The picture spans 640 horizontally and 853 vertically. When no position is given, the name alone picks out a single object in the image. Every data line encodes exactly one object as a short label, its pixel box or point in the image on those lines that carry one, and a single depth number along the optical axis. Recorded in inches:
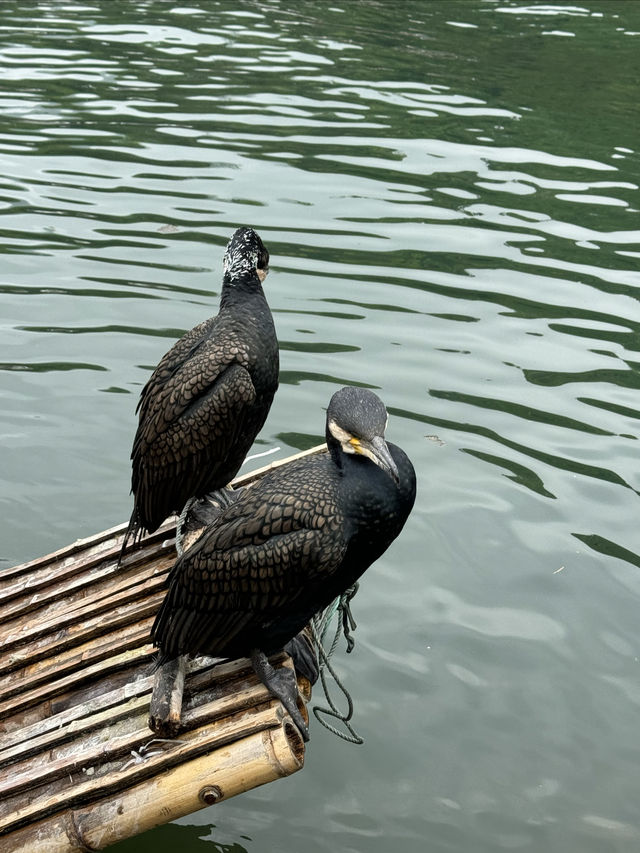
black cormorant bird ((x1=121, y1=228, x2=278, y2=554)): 192.9
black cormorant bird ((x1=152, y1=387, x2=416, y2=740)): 151.3
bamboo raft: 146.2
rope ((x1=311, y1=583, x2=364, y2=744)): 177.8
